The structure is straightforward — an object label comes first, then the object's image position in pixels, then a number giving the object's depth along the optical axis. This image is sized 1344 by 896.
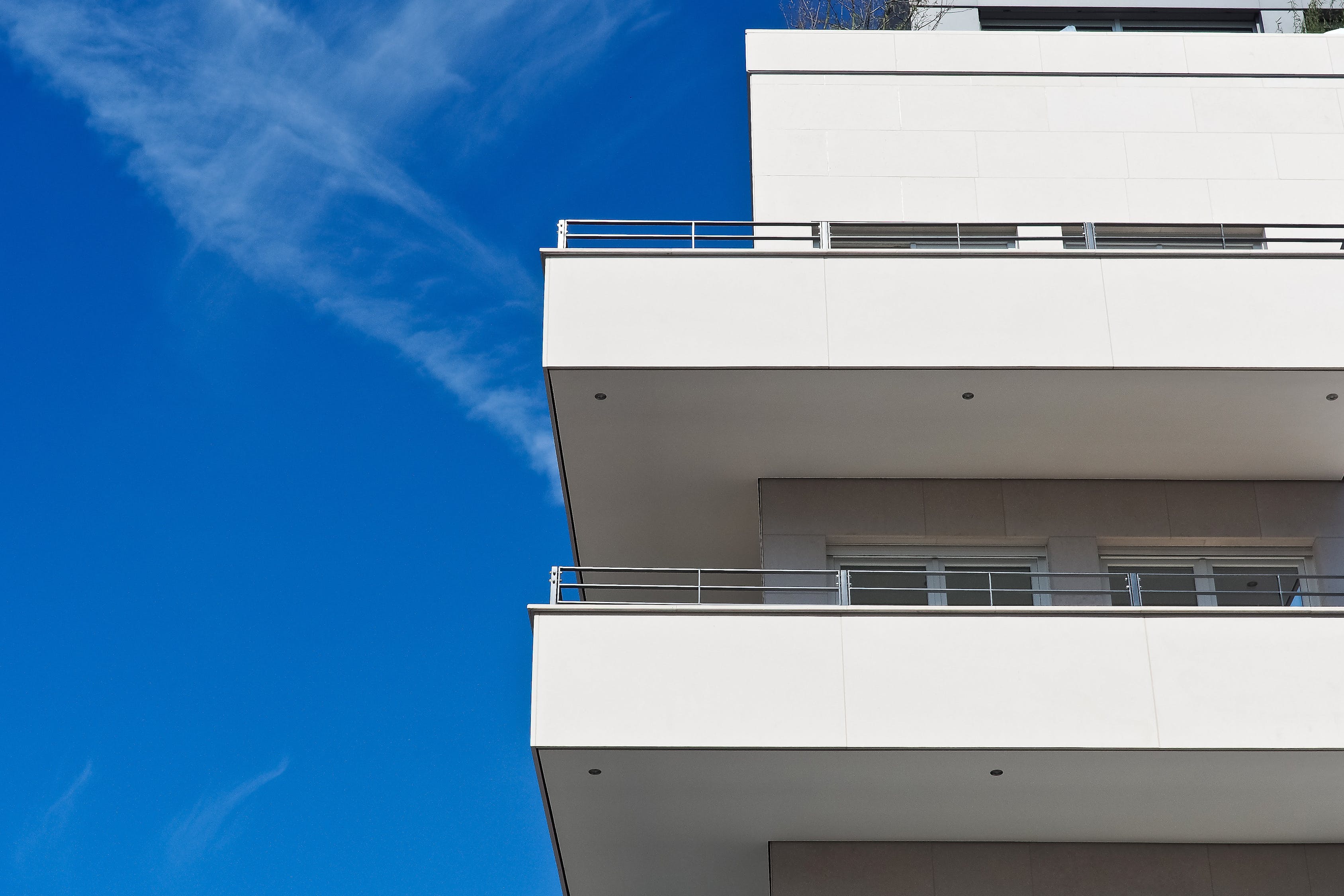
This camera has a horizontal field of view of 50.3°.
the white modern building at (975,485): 11.57
